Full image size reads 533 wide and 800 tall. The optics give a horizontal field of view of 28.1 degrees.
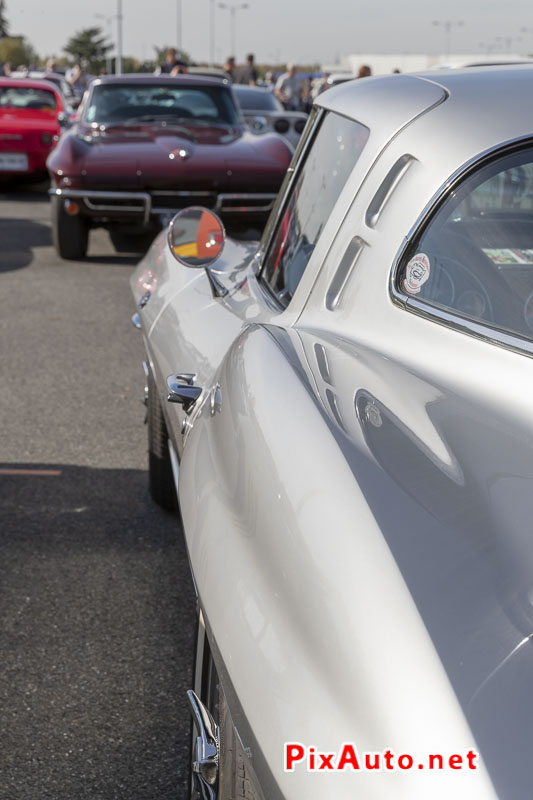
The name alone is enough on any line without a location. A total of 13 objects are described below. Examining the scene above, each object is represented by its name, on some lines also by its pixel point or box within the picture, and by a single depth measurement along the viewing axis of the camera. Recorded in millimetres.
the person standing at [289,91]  20328
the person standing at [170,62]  16750
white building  70981
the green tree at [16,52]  95562
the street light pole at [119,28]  48103
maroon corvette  8531
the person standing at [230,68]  23688
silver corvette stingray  1048
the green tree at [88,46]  99625
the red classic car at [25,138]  13391
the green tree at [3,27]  100712
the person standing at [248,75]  22297
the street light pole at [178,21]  73188
